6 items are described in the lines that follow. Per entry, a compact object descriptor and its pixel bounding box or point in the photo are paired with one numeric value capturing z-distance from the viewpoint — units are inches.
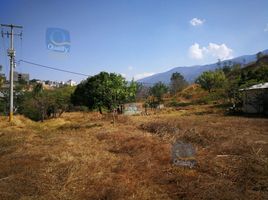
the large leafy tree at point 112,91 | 769.6
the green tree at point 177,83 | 2825.5
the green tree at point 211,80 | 1959.4
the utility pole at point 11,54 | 807.5
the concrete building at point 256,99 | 806.8
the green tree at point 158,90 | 1676.2
